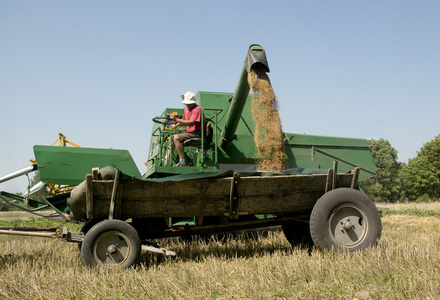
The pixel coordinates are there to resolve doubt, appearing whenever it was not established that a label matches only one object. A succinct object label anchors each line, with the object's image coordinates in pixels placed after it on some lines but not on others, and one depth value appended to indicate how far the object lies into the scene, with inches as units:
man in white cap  280.2
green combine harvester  194.4
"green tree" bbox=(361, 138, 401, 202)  2082.9
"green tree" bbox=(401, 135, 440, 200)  1774.1
